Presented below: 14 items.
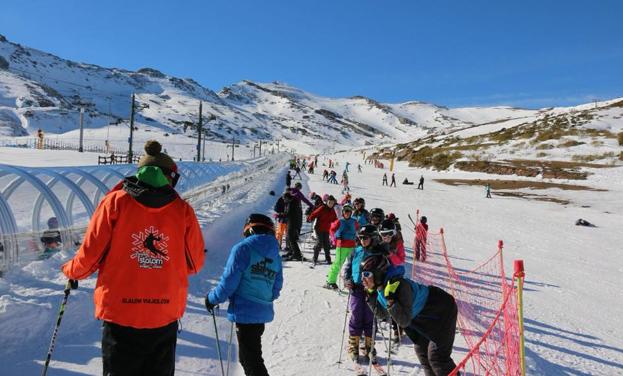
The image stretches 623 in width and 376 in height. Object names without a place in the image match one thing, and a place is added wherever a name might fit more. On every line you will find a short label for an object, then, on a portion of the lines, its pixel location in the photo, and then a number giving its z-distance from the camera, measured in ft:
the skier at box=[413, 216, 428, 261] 39.82
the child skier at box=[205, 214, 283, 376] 13.08
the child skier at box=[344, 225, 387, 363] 17.19
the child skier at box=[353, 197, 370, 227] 29.30
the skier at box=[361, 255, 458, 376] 12.41
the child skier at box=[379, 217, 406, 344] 20.02
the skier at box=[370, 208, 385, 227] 24.35
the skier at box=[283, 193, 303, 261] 35.29
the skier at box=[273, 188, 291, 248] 36.42
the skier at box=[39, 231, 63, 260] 23.35
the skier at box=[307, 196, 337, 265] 33.19
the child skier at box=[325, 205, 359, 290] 26.00
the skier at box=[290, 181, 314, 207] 36.94
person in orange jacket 9.71
